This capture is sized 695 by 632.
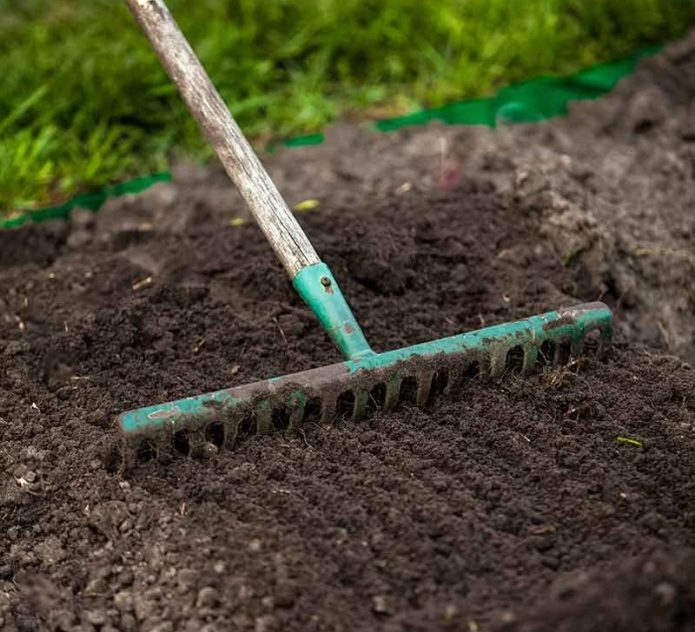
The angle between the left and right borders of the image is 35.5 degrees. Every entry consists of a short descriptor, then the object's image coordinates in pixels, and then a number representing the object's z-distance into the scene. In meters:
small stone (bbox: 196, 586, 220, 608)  2.16
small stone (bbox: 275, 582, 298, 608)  2.11
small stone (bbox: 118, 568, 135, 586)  2.29
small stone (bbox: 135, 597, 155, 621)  2.20
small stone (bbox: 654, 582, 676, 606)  1.83
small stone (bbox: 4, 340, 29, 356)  2.92
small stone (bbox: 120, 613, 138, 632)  2.20
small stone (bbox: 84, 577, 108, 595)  2.28
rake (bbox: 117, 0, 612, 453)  2.47
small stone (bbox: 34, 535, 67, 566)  2.37
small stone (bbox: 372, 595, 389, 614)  2.08
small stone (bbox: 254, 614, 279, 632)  2.08
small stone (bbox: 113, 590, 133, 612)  2.23
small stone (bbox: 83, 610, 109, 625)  2.20
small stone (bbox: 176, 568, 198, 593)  2.21
